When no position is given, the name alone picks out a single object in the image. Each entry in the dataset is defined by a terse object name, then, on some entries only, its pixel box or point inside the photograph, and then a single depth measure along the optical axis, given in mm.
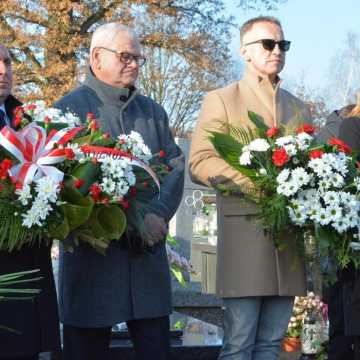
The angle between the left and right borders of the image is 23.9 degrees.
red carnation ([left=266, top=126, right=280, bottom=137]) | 3910
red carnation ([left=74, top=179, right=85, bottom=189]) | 3150
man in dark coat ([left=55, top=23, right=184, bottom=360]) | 3908
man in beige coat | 4078
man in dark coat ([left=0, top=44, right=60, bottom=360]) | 3361
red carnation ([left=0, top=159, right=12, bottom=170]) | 3004
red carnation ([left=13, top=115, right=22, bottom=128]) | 3383
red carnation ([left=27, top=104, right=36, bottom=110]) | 3568
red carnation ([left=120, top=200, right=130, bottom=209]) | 3281
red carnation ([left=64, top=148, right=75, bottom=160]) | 3150
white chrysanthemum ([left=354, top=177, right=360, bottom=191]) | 3856
